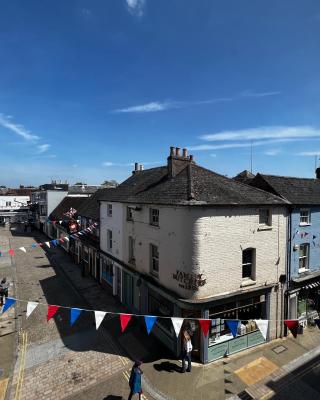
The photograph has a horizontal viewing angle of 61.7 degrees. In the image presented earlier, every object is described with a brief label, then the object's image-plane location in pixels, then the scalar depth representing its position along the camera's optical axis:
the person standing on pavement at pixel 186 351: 11.40
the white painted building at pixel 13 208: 65.19
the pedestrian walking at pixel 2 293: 17.45
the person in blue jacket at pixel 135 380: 9.25
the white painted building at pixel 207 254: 11.82
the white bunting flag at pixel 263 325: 11.36
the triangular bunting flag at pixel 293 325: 11.54
